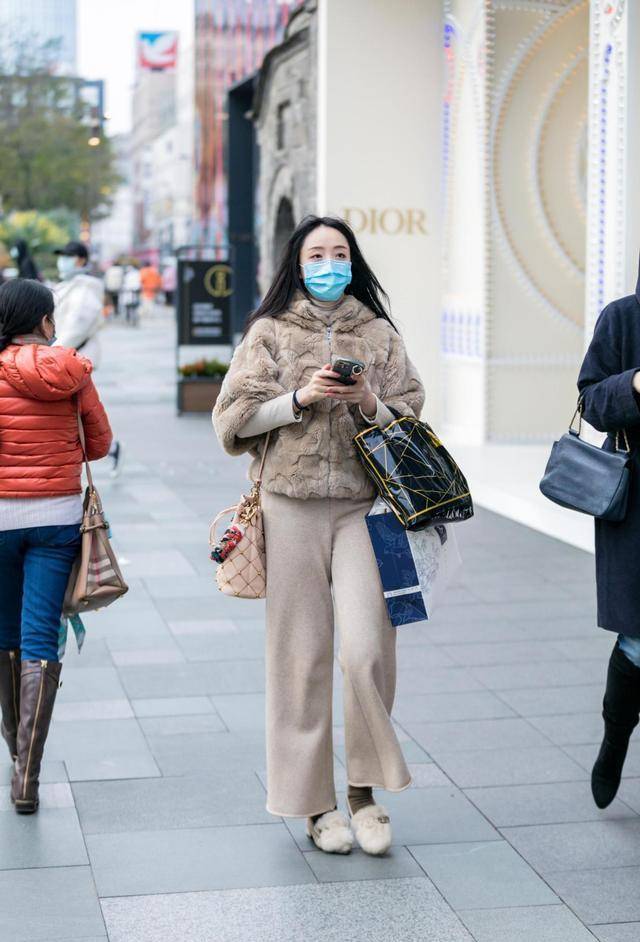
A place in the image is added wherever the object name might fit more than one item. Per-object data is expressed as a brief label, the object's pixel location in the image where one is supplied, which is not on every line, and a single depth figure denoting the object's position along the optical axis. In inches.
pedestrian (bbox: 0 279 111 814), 184.7
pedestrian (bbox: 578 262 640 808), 169.3
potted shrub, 697.6
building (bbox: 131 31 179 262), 4584.2
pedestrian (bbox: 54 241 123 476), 427.8
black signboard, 712.4
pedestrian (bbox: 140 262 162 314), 2059.5
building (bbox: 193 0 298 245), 1264.8
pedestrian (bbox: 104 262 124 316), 1923.0
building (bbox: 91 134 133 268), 6421.3
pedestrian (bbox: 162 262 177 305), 2593.5
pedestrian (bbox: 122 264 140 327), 1782.7
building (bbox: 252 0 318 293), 691.4
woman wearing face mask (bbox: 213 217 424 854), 168.1
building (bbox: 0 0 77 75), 2048.5
